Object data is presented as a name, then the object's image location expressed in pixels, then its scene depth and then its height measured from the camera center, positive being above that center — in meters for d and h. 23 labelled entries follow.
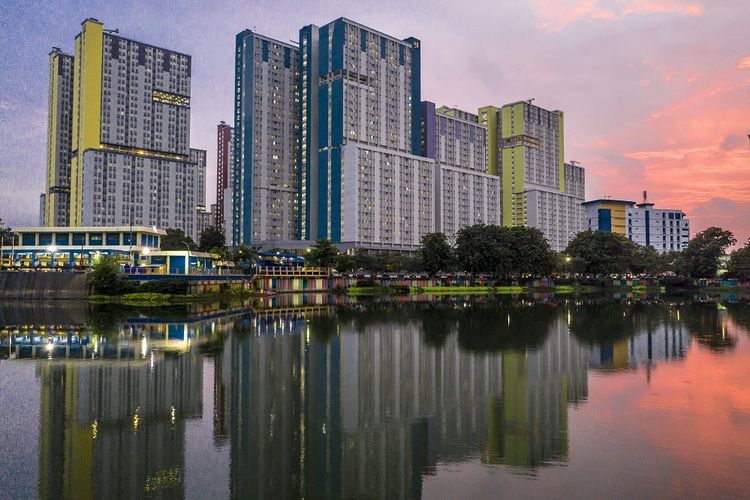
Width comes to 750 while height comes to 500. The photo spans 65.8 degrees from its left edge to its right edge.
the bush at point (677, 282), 157.38 -4.13
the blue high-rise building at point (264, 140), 174.25 +38.91
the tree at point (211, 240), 137.25 +6.33
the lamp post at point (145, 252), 96.62 +2.45
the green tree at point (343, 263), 126.81 +0.81
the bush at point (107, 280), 80.12 -1.86
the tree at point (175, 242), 133.85 +5.76
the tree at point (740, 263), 138.62 +0.97
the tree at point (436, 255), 130.88 +2.68
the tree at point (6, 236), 98.79 +5.22
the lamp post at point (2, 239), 97.76 +4.75
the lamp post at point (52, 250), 97.69 +2.80
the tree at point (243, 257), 113.94 +1.90
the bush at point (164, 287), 80.56 -2.84
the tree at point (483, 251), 129.88 +3.57
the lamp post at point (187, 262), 93.16 +0.75
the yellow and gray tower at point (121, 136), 170.75 +40.81
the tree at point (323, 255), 125.62 +2.55
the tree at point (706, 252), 147.00 +3.86
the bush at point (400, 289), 120.00 -4.82
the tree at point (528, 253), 135.38 +3.23
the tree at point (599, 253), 145.62 +3.50
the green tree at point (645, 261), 165.12 +1.66
